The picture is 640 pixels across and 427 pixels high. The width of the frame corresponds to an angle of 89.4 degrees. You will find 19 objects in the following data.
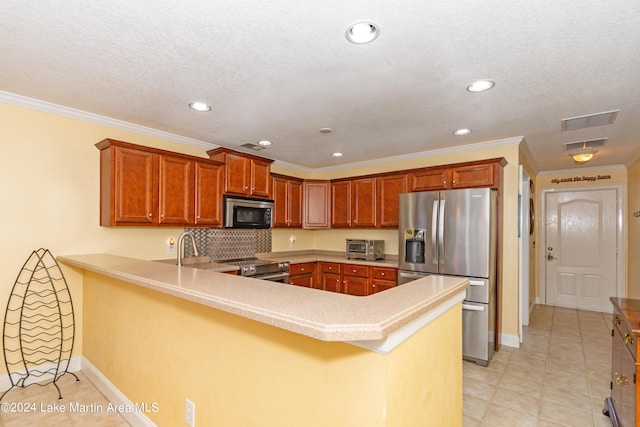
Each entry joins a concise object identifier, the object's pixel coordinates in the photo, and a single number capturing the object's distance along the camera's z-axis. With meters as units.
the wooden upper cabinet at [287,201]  4.71
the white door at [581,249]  5.26
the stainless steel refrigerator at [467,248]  3.27
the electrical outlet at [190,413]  1.71
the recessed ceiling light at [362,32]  1.68
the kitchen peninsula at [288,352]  1.07
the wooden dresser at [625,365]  1.75
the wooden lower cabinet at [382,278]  4.11
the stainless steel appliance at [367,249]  4.74
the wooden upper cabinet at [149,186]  3.01
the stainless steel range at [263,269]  3.87
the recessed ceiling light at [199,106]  2.74
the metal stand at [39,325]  2.72
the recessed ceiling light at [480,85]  2.30
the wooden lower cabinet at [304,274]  4.52
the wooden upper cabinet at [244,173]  3.91
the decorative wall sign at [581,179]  5.32
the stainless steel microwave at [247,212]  3.93
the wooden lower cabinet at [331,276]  4.66
